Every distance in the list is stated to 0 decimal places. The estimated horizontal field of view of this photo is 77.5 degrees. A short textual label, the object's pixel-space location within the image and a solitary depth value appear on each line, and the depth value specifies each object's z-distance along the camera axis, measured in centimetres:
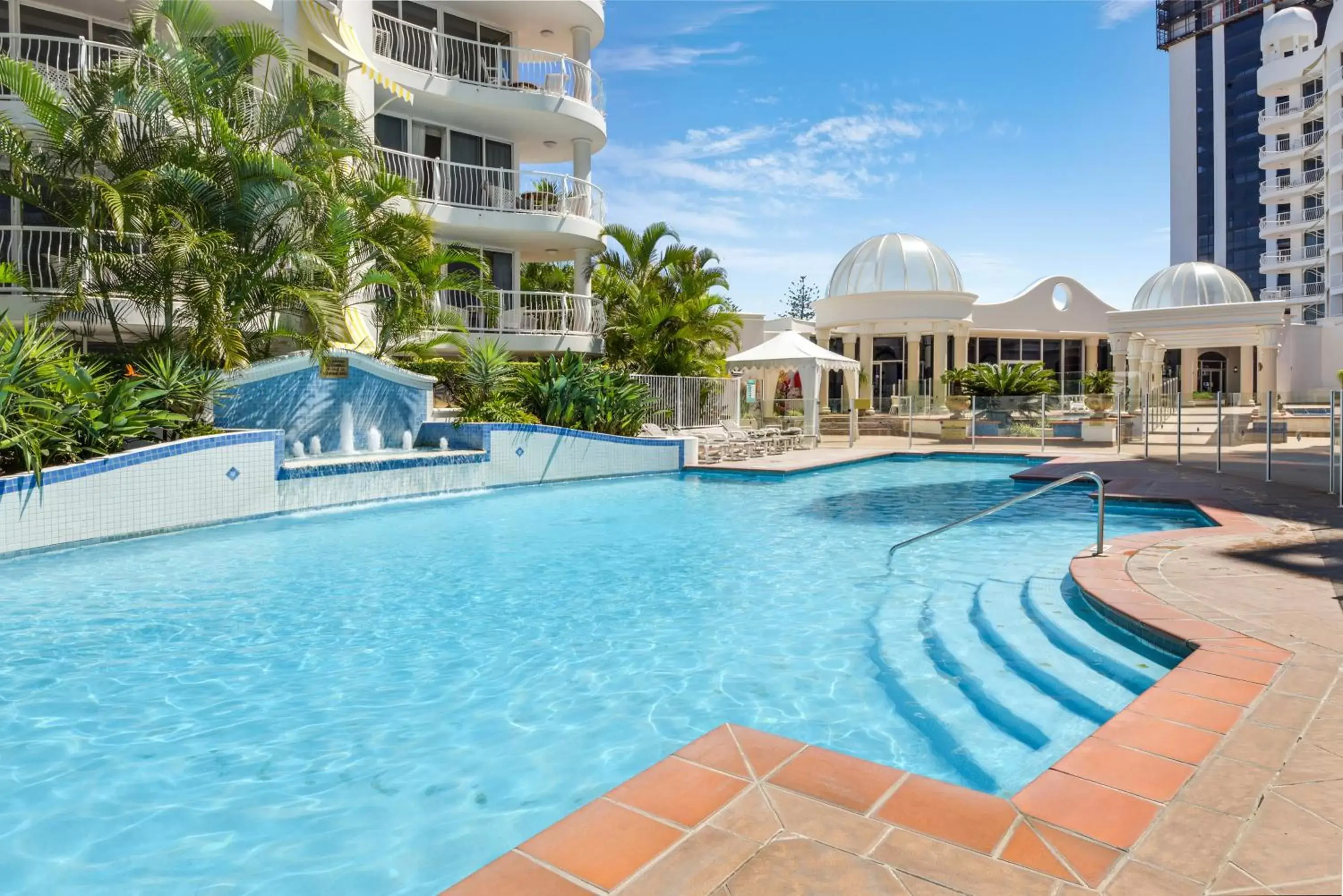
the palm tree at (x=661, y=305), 2197
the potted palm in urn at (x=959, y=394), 2781
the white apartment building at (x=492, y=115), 1856
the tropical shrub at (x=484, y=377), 1664
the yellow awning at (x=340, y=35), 1655
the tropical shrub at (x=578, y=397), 1716
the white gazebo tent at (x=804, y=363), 2250
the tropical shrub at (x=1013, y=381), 2489
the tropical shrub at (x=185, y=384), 1146
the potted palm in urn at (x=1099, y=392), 2464
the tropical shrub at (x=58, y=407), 927
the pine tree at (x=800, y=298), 8300
